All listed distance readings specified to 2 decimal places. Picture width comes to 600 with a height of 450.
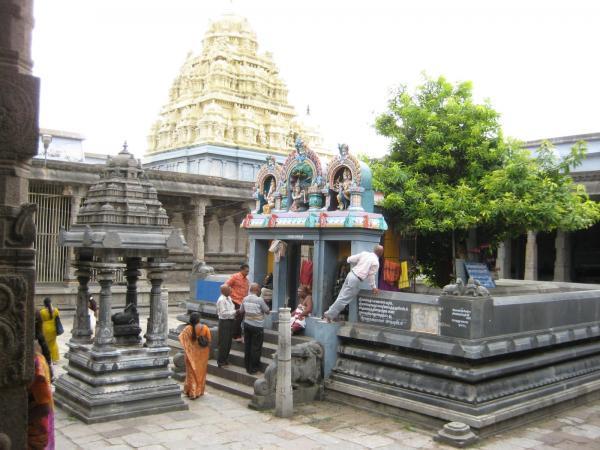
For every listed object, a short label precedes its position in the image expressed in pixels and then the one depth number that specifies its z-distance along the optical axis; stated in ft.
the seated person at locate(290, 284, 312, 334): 32.68
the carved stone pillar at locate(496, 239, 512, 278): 87.15
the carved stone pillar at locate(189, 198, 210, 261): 78.43
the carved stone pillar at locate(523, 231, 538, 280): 80.79
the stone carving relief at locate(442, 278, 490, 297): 25.99
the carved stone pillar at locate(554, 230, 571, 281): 80.38
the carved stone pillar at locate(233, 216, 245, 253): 94.17
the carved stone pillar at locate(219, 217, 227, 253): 92.70
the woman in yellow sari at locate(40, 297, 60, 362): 35.50
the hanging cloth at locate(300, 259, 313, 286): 35.47
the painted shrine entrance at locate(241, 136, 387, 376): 32.07
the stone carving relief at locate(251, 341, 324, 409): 28.40
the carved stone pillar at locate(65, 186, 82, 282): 65.00
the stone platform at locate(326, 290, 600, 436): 25.62
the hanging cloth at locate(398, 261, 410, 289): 40.72
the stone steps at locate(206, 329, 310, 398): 31.45
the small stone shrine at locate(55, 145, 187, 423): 27.50
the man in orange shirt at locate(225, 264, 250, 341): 35.56
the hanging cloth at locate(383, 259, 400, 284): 40.09
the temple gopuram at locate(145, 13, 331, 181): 113.19
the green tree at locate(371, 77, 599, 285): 38.81
